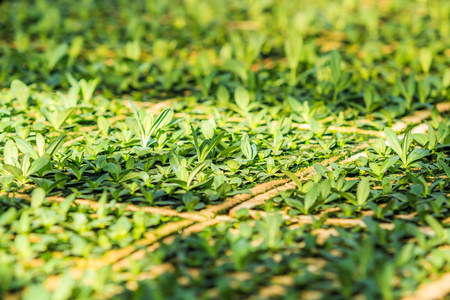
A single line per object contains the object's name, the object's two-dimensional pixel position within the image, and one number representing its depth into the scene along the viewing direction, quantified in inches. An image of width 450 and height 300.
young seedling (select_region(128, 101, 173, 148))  56.4
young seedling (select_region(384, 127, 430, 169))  55.5
